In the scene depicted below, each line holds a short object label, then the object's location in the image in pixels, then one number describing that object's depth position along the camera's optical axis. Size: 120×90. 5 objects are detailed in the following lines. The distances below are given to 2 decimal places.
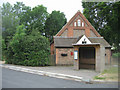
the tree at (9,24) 34.25
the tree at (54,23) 50.03
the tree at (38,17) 46.31
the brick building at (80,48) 14.36
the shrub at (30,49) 18.55
